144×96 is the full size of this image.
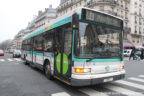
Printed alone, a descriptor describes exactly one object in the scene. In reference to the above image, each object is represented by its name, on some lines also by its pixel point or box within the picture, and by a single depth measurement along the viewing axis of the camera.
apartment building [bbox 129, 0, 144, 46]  40.53
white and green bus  4.00
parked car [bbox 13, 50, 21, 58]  22.35
